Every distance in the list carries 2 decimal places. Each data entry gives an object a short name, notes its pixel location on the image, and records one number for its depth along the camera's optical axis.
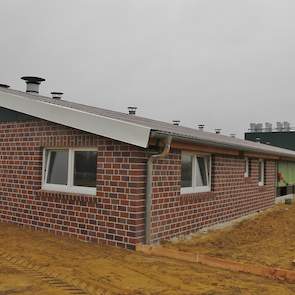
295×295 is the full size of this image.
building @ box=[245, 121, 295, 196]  19.84
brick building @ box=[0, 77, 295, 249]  7.80
